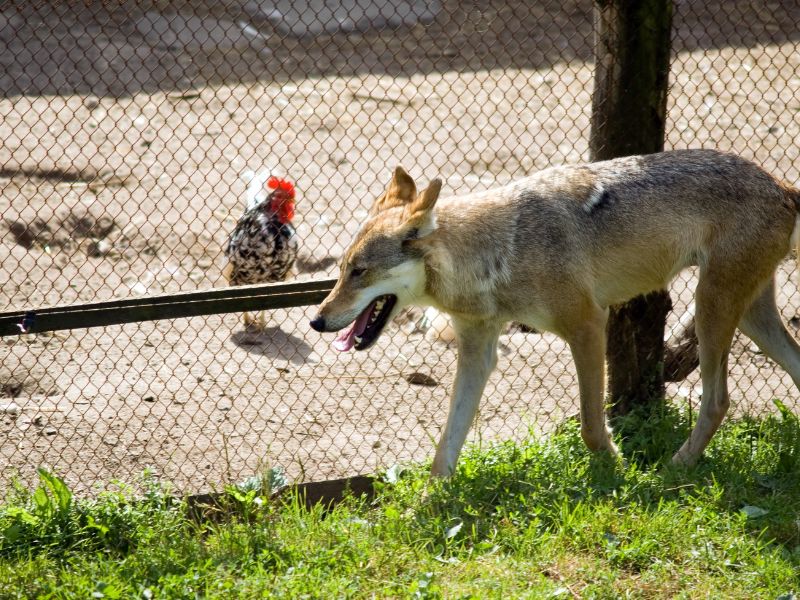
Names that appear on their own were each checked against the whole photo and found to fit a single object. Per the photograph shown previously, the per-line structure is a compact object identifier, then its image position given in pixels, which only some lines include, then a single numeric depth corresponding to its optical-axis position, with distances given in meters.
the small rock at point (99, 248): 16.14
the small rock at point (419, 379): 13.49
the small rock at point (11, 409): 12.10
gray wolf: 9.49
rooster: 14.48
